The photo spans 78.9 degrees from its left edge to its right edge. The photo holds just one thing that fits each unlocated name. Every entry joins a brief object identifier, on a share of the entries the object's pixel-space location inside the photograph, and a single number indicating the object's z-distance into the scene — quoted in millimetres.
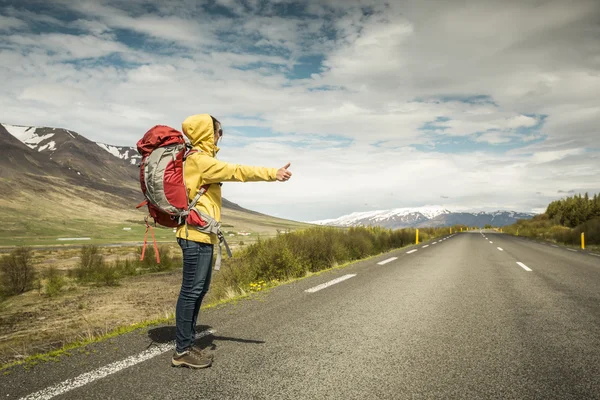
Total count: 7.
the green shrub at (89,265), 19150
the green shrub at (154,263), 22812
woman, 3146
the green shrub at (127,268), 20852
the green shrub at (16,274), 15555
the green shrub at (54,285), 15109
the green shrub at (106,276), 17997
